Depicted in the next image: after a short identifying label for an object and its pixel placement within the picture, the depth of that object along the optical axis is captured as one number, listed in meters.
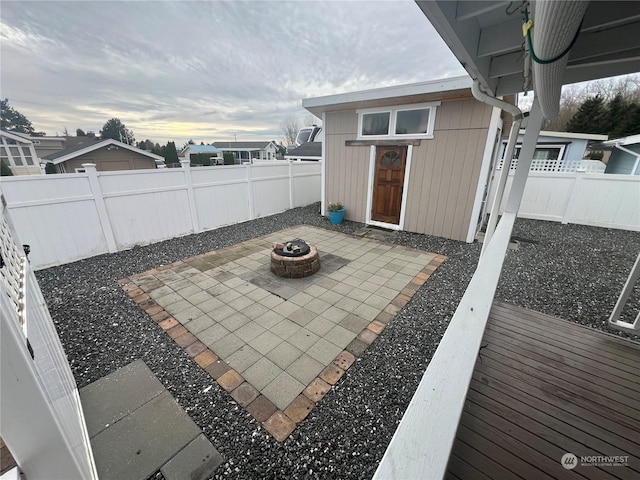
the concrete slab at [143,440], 1.54
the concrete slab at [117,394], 1.83
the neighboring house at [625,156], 9.78
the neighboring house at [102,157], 14.52
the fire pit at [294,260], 3.76
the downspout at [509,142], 2.55
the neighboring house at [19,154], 16.53
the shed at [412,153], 4.65
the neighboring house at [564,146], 10.35
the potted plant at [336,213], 6.61
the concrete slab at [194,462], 1.50
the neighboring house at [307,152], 15.22
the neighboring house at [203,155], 25.61
